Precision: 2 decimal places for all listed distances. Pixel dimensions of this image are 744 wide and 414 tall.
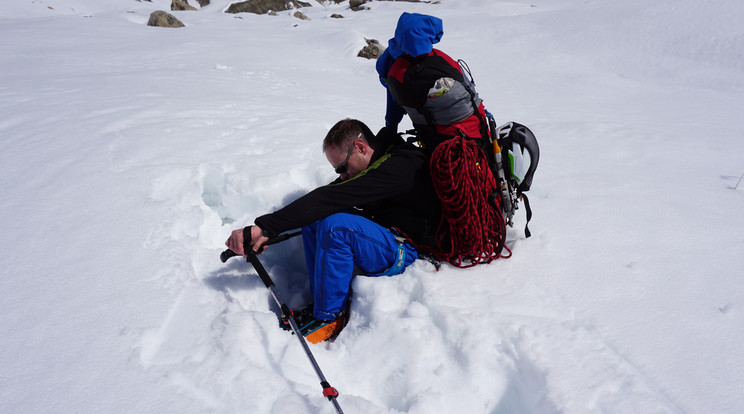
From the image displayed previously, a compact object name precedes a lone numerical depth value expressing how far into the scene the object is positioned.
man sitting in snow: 2.01
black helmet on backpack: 2.32
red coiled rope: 2.10
